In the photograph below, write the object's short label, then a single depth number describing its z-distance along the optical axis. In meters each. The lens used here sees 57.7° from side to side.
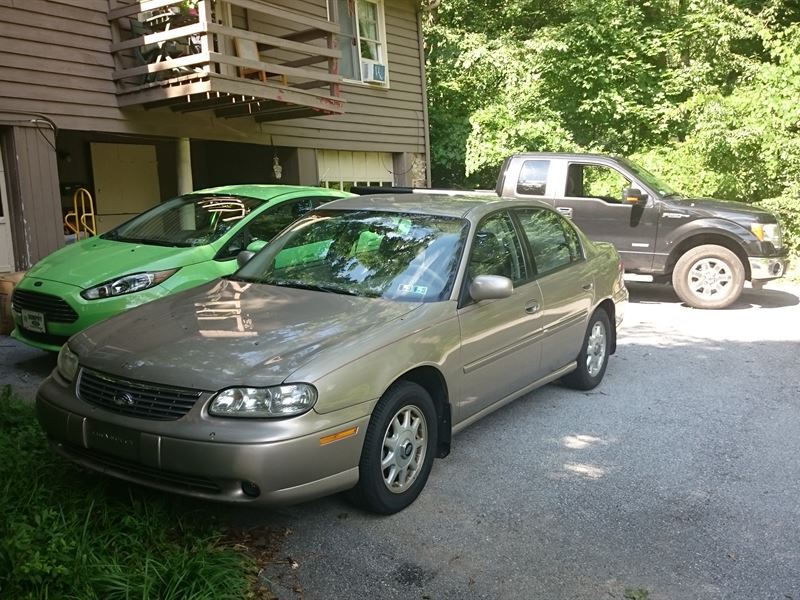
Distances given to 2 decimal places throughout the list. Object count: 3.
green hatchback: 5.59
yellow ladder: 10.62
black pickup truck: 9.45
